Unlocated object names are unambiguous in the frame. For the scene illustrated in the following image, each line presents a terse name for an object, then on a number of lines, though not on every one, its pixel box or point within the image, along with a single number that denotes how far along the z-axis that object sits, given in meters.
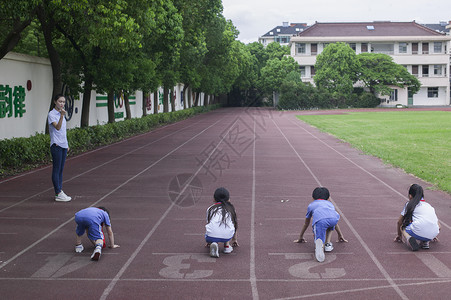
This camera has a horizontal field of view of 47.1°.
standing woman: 9.58
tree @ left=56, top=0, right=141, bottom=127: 13.63
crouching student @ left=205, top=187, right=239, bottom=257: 6.50
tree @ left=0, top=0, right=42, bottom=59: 11.74
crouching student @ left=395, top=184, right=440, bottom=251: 6.58
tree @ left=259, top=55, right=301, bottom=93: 69.50
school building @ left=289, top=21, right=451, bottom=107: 69.06
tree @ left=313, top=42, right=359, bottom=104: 61.56
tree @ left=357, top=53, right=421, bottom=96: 62.50
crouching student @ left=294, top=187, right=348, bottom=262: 6.31
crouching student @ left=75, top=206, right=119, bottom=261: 6.51
